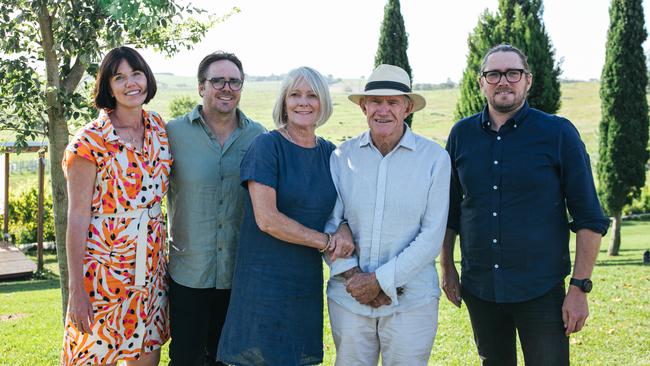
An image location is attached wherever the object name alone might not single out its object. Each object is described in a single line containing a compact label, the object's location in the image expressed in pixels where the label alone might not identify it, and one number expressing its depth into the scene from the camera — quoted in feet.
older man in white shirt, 11.72
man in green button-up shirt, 12.68
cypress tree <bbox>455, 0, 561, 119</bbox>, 55.98
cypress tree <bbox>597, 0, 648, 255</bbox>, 61.52
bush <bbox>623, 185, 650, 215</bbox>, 104.42
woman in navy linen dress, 11.57
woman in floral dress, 11.44
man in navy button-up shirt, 12.08
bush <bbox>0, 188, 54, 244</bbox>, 65.82
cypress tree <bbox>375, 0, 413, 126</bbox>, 69.15
